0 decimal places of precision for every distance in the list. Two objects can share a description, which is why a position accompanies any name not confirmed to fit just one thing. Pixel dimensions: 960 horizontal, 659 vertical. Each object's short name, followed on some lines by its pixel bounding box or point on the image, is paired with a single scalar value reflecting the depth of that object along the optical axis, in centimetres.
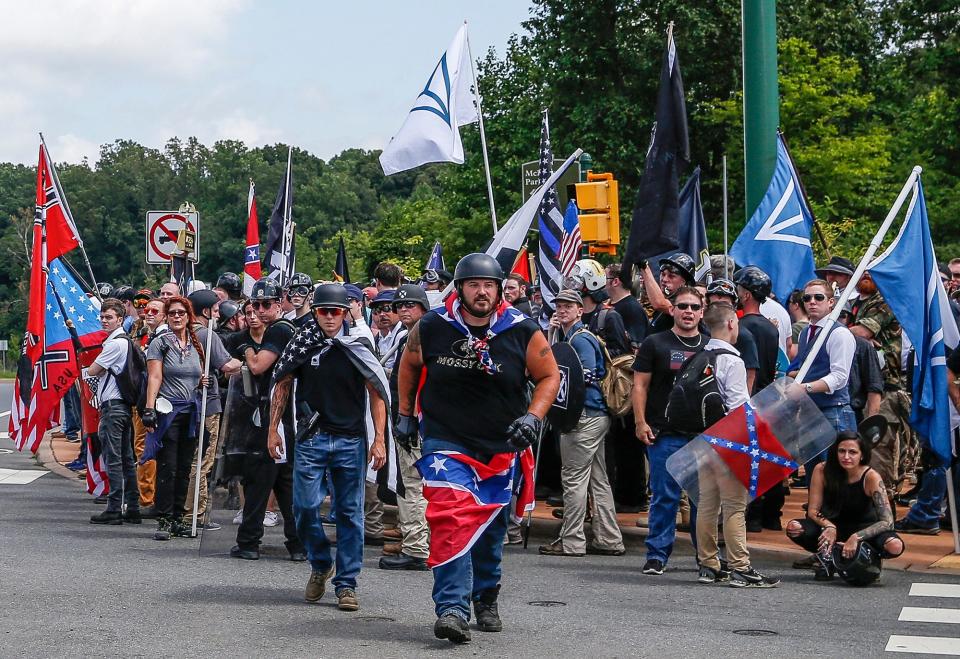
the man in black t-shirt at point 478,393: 774
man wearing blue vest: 1039
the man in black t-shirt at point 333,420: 869
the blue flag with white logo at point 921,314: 1023
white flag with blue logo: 1458
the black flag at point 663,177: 1129
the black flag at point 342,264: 2272
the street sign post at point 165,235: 2109
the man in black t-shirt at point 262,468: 1017
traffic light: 1568
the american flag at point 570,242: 1245
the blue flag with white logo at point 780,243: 1227
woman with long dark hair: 959
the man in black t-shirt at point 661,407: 988
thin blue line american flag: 1248
